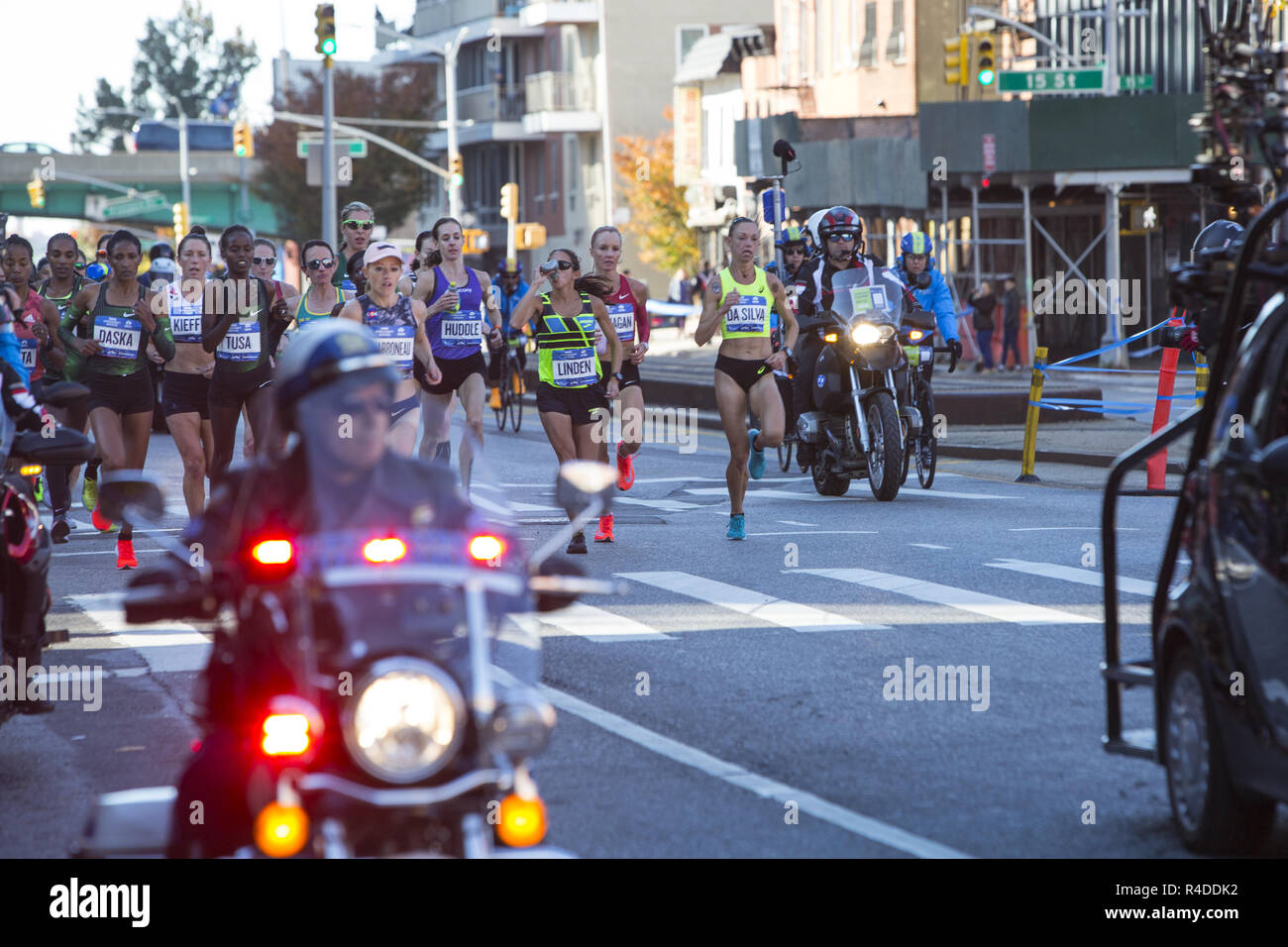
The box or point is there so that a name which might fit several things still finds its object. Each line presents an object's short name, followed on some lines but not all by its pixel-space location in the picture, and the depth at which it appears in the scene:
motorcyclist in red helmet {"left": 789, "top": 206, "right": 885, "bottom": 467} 17.70
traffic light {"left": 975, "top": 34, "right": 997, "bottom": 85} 35.25
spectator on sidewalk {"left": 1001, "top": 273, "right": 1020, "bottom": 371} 38.22
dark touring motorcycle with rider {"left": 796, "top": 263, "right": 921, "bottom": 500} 17.30
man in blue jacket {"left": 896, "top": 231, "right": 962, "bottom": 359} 19.67
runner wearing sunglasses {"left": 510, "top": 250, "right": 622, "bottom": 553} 14.55
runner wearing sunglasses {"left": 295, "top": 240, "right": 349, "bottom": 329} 14.68
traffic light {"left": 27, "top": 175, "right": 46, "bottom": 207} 72.88
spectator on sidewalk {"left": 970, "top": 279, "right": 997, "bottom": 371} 38.41
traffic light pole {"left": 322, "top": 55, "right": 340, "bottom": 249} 41.19
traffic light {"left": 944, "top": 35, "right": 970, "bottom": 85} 36.50
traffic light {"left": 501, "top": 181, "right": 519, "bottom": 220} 54.16
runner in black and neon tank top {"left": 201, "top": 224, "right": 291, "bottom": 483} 13.73
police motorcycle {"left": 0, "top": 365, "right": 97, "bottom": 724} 7.51
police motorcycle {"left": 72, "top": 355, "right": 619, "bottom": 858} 4.52
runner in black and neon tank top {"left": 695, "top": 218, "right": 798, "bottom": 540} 14.71
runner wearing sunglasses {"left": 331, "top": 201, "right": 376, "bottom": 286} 16.09
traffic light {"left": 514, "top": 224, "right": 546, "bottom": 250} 57.59
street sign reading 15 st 35.09
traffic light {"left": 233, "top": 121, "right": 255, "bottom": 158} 54.91
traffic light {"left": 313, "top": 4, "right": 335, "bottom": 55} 33.12
